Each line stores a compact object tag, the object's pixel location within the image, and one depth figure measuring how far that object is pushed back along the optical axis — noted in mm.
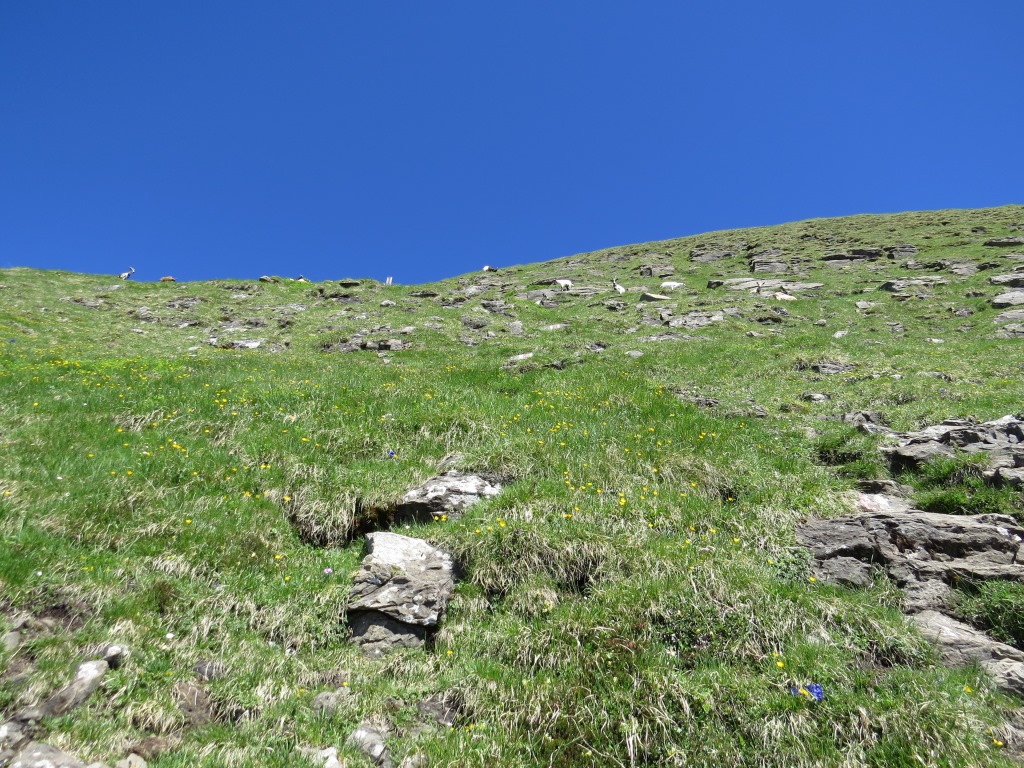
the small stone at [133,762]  4156
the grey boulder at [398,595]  6383
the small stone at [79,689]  4445
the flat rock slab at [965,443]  9234
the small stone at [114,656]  5020
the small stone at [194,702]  4859
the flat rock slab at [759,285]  37844
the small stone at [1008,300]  27302
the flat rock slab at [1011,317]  25031
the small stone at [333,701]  5125
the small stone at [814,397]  14508
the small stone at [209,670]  5320
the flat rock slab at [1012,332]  22575
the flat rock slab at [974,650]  5203
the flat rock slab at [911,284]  34812
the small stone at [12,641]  4726
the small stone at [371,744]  4730
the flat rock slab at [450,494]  8727
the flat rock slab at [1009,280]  31589
